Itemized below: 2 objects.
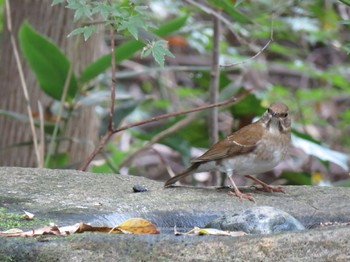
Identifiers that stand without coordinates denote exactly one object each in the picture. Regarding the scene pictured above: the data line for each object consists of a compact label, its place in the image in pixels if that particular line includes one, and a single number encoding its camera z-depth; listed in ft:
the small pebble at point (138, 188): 26.32
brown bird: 30.50
